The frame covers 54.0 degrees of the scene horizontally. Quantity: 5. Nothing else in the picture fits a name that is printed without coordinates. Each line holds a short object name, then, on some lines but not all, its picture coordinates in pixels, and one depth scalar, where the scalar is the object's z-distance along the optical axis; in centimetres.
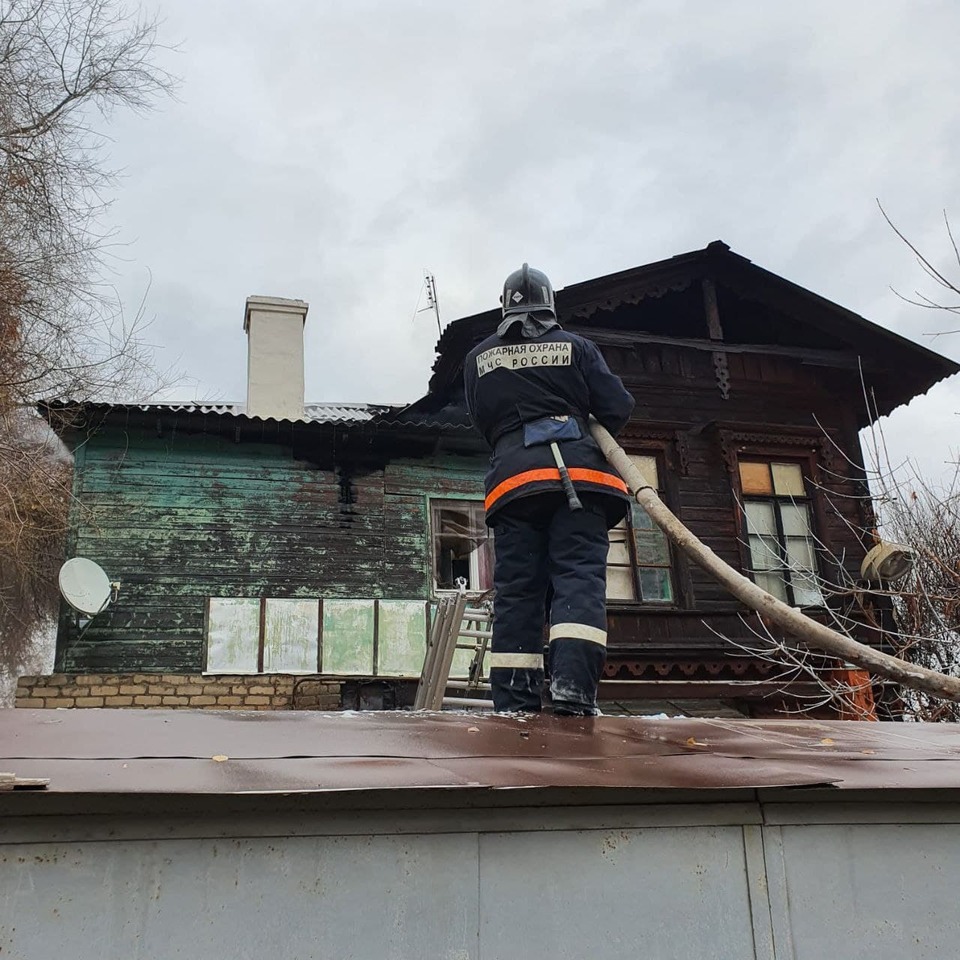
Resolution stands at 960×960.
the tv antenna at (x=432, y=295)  1748
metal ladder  556
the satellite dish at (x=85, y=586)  1086
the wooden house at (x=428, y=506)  1120
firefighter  349
